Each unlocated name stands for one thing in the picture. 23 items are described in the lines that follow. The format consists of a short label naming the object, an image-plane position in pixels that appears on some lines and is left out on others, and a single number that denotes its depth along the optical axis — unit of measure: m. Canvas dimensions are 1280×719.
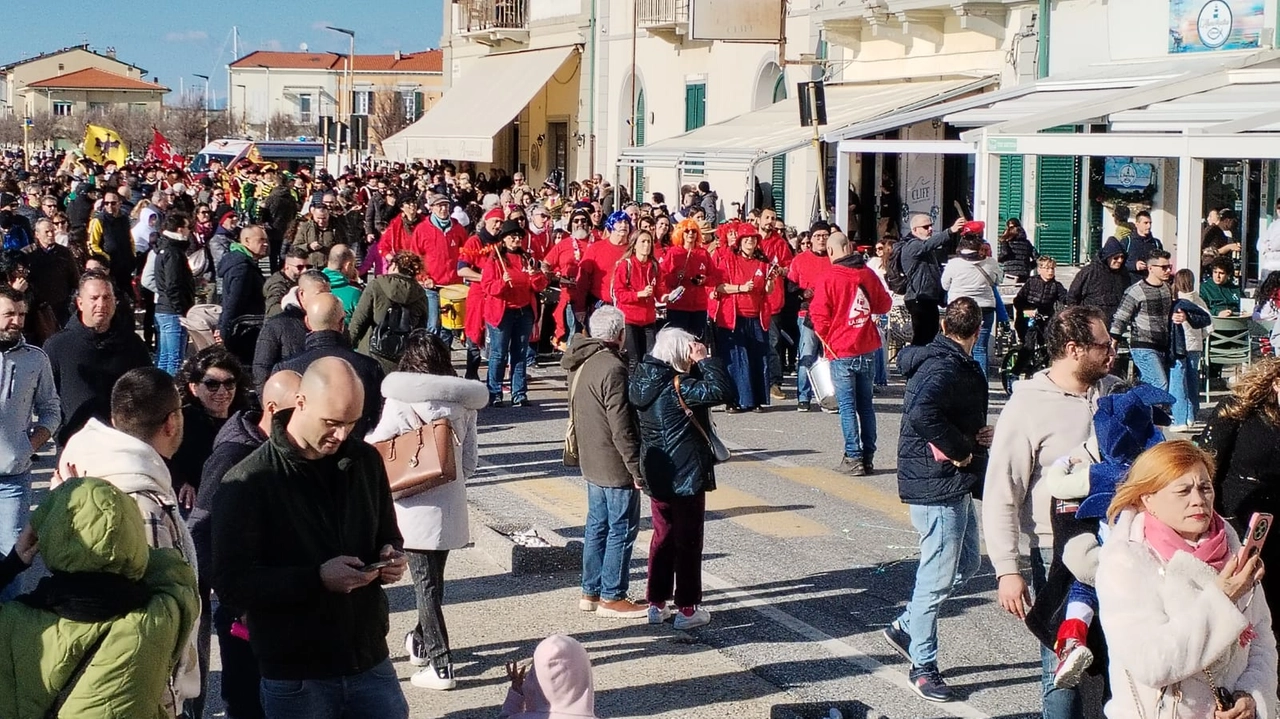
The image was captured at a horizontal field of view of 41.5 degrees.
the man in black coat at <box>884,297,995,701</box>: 6.95
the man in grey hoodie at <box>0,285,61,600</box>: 7.63
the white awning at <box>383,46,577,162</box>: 38.75
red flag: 41.06
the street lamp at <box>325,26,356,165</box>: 58.03
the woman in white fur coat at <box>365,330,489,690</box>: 7.07
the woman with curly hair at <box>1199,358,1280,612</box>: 5.57
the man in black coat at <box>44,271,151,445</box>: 8.18
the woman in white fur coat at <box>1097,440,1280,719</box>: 4.45
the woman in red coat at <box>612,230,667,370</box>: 14.51
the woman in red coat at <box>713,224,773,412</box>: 14.95
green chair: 15.09
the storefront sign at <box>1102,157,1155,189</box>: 21.70
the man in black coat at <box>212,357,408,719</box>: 4.61
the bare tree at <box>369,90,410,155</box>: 72.50
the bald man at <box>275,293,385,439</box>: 7.97
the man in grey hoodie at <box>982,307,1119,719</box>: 5.96
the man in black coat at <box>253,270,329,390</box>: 9.42
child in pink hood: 4.58
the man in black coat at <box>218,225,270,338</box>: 12.75
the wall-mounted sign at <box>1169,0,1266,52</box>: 20.02
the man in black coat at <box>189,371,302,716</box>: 5.83
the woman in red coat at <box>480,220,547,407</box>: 15.16
